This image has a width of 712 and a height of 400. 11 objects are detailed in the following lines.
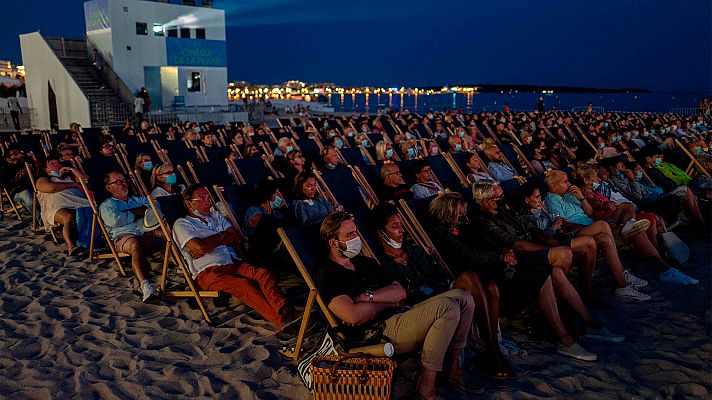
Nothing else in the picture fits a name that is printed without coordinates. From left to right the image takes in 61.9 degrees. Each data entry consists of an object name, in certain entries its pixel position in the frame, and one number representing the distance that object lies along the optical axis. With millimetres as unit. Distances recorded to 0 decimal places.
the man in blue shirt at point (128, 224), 4387
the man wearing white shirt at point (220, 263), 3703
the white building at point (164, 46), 20531
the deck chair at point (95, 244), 4637
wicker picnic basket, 2559
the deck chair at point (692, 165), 7973
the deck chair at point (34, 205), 5797
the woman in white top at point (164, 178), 5082
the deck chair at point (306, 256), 3148
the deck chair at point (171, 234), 3910
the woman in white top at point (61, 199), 5242
